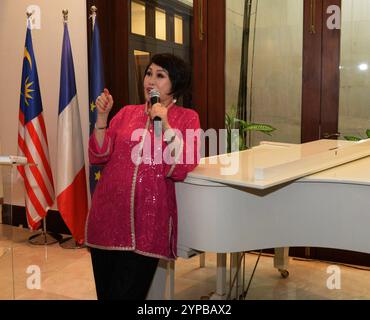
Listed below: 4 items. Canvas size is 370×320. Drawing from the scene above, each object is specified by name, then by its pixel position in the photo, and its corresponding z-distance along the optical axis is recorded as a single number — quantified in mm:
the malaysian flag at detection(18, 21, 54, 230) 3795
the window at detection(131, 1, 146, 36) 4132
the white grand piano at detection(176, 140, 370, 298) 1927
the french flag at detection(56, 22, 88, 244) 3760
